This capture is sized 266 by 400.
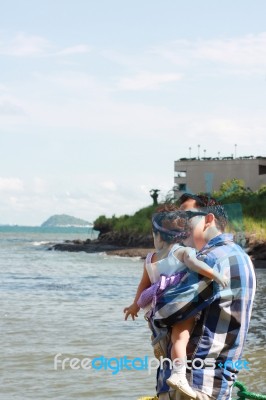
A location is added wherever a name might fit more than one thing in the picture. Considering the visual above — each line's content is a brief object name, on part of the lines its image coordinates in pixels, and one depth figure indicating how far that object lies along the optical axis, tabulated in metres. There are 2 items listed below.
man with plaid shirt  3.66
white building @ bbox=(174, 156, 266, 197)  93.00
